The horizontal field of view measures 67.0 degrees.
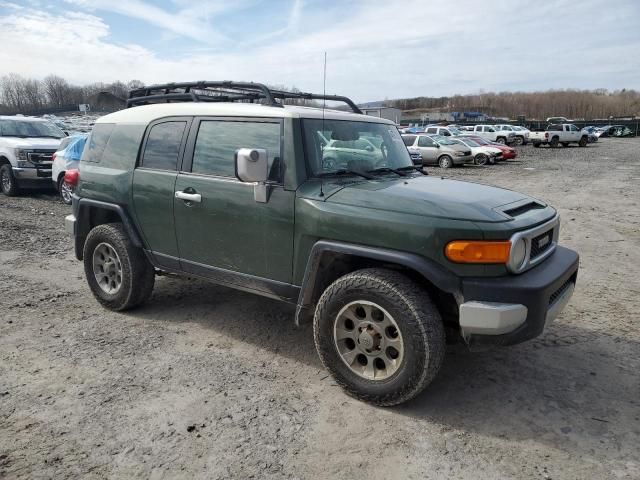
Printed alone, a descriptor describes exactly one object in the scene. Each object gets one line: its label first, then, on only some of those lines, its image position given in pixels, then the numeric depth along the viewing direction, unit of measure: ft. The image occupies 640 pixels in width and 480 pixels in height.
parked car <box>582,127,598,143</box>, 147.11
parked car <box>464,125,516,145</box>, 127.85
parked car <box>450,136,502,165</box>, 79.10
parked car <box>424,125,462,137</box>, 106.96
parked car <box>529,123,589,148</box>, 126.52
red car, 83.20
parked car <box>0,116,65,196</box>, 37.70
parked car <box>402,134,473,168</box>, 74.59
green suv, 9.77
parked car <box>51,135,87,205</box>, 33.81
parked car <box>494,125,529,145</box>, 131.64
